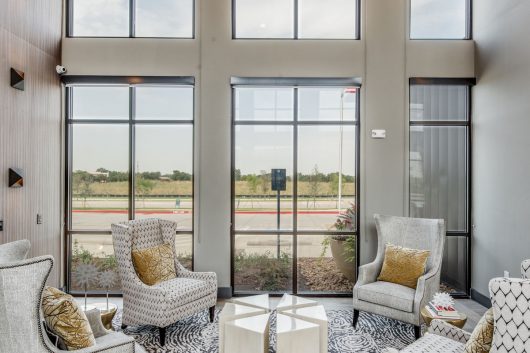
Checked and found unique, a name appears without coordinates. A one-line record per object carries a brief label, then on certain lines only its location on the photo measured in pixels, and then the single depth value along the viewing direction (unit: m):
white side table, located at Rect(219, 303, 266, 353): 2.74
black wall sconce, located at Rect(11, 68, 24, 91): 3.59
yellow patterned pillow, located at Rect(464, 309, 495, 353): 1.95
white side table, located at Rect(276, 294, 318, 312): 3.05
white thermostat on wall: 4.45
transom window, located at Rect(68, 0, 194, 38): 4.60
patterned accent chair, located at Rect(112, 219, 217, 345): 3.21
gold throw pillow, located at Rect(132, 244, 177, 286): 3.53
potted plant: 4.58
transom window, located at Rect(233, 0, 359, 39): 4.60
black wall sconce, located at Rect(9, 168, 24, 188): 3.56
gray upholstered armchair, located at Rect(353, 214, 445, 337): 3.26
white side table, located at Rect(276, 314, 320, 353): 2.57
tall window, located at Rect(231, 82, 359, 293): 4.58
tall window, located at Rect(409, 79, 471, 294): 4.59
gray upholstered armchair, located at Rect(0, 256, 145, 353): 1.74
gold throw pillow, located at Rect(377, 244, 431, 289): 3.56
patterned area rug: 3.18
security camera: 4.32
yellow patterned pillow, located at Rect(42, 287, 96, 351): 1.93
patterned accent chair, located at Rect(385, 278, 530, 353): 1.79
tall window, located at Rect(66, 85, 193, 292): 4.58
